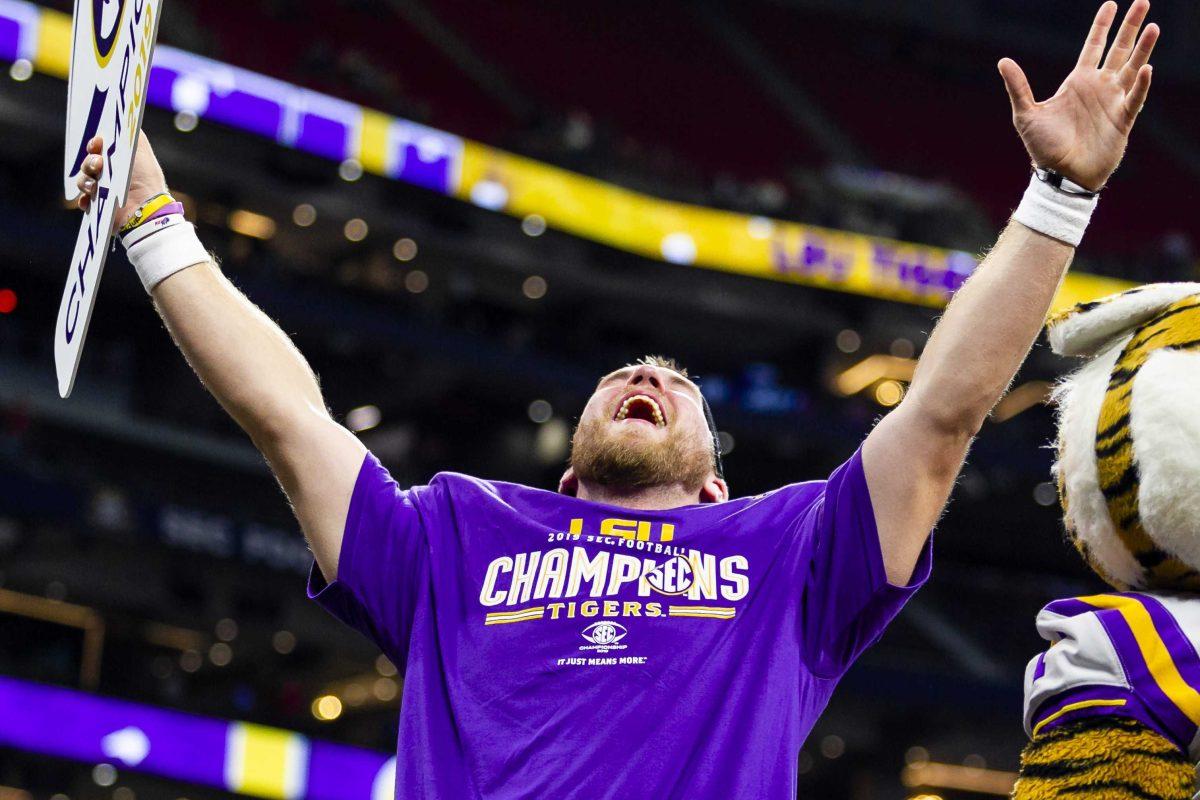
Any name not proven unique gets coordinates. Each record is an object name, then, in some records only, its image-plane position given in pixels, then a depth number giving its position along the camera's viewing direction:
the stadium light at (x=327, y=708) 23.16
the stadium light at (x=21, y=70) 18.05
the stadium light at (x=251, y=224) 21.00
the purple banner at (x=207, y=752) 16.20
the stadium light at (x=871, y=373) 24.88
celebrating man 2.40
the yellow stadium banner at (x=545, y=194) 18.78
